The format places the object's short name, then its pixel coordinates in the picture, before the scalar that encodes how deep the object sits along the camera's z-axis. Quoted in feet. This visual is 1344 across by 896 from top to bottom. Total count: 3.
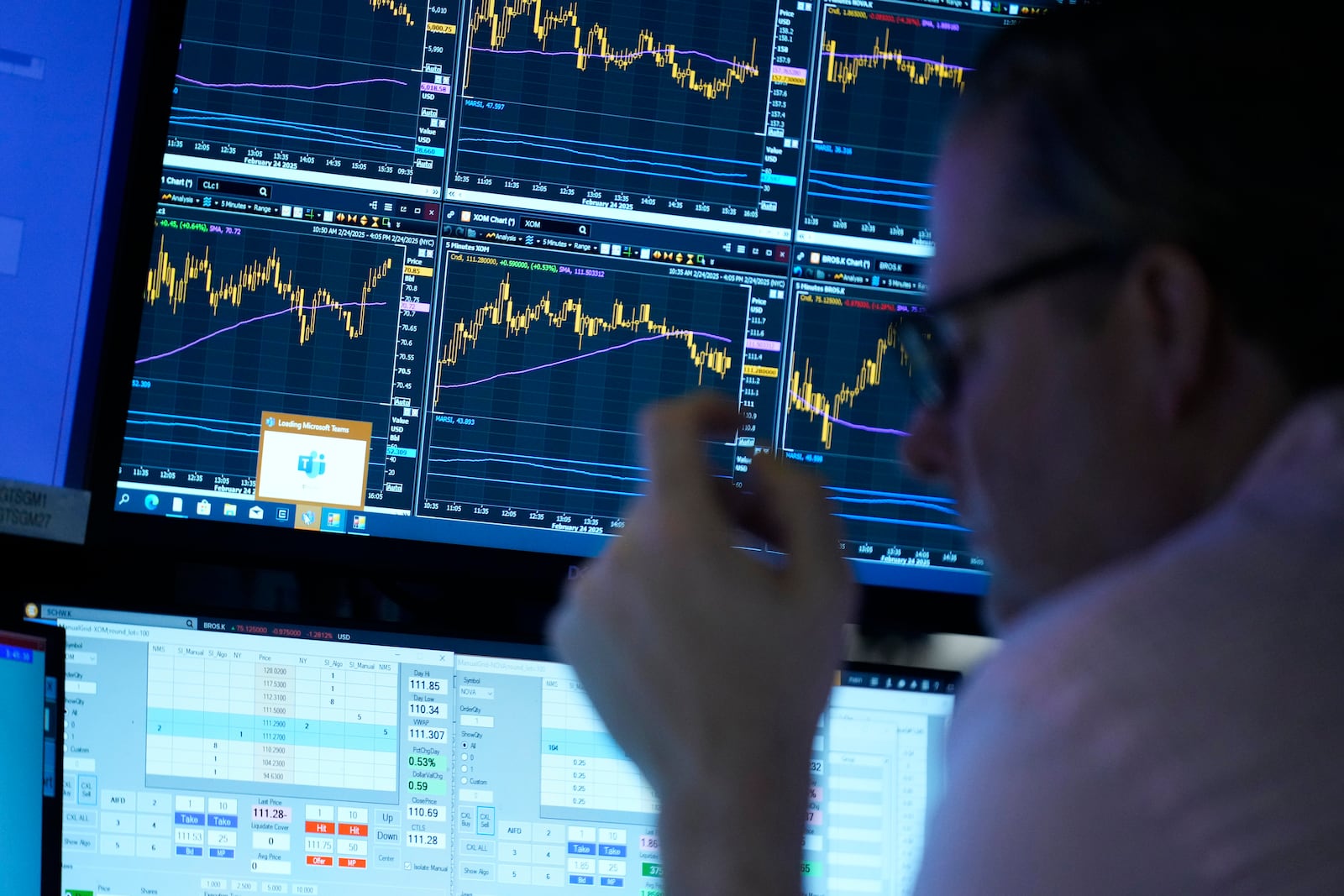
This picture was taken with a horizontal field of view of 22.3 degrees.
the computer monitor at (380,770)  5.79
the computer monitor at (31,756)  5.67
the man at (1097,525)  3.54
